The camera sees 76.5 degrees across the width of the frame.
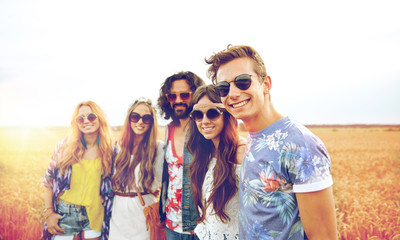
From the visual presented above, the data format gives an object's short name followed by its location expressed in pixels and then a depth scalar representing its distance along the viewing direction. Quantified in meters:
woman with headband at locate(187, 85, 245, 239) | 2.72
